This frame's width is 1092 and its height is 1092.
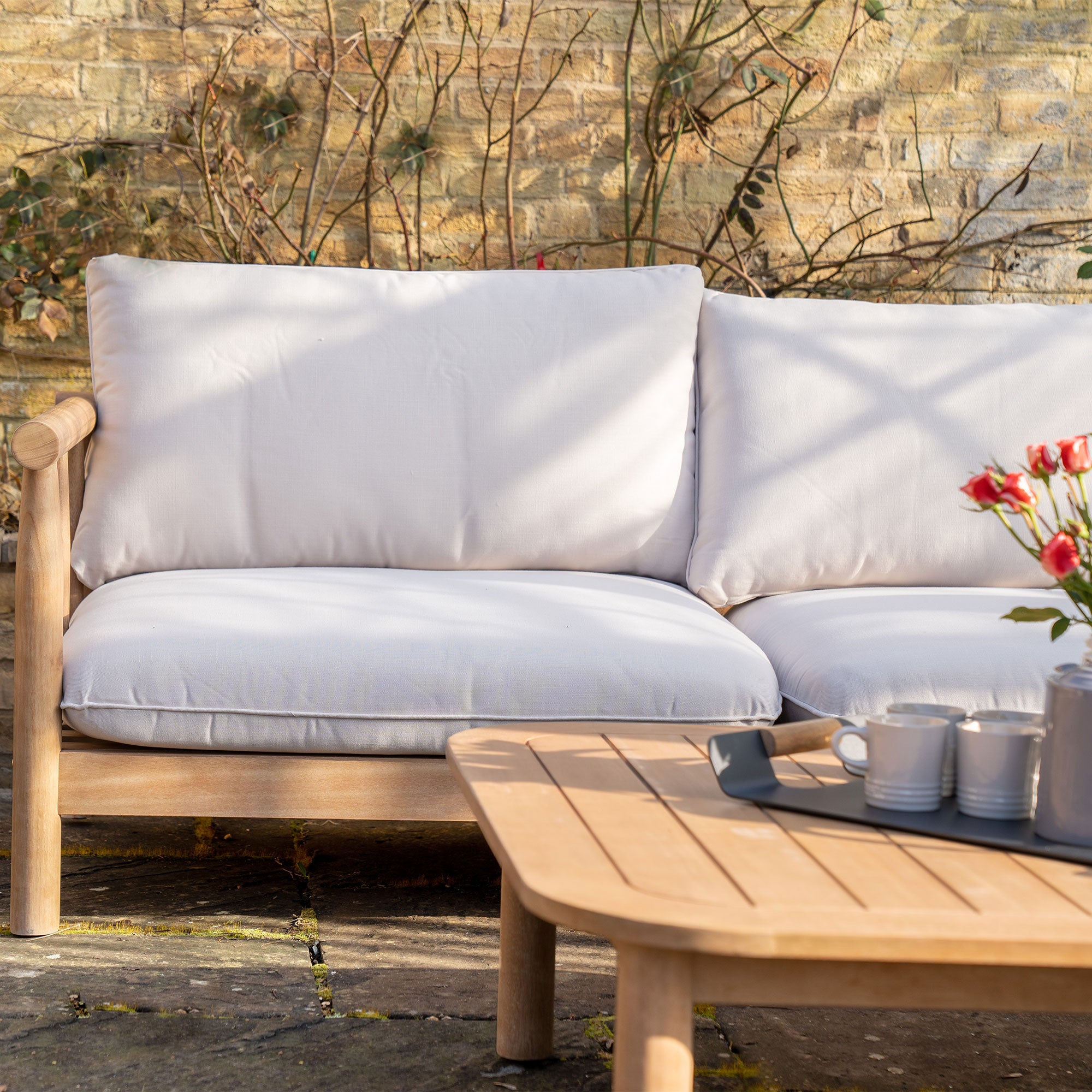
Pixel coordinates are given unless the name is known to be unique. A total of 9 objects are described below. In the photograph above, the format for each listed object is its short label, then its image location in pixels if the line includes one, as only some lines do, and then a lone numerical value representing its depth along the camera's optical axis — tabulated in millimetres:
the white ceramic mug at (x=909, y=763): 4556
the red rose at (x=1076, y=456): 4503
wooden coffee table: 4296
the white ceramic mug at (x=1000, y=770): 4543
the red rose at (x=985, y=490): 4522
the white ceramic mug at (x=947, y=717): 4568
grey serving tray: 4494
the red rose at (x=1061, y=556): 4465
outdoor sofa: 5157
